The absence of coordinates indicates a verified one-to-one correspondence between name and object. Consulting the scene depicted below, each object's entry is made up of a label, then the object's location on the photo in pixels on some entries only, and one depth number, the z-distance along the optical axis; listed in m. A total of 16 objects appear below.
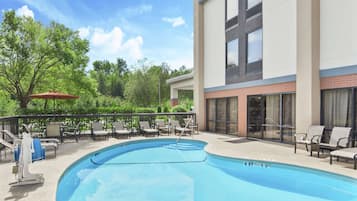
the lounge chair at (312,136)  7.43
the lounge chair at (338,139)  6.86
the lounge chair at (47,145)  5.13
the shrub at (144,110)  17.59
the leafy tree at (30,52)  16.17
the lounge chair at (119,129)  11.47
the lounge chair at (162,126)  12.73
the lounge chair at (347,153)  5.87
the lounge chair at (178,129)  12.38
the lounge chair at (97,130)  10.87
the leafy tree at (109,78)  47.50
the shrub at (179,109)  16.61
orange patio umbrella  10.25
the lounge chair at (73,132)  10.91
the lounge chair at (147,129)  11.84
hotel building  7.45
